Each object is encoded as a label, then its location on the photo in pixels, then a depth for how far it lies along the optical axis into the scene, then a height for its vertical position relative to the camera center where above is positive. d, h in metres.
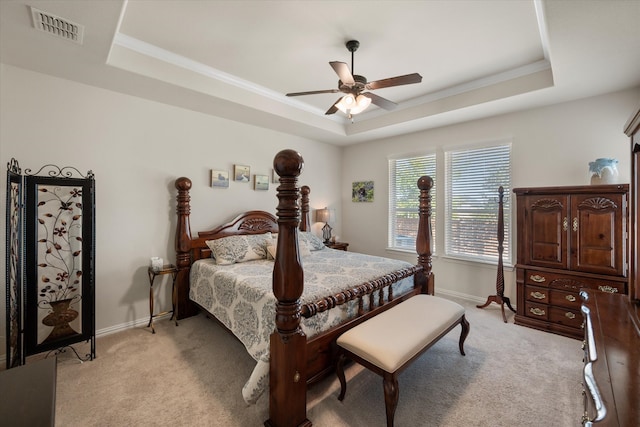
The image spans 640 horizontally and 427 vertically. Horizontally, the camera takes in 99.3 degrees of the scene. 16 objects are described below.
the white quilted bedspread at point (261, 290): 1.85 -0.68
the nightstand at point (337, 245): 4.59 -0.57
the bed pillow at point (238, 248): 3.15 -0.44
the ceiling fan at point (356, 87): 2.11 +1.04
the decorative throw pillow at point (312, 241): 3.91 -0.43
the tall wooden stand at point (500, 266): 3.40 -0.69
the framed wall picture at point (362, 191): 5.11 +0.39
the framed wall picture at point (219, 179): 3.67 +0.46
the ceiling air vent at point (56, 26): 1.81 +1.31
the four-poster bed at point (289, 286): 1.58 -0.63
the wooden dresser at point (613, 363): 0.73 -0.53
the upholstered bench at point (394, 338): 1.63 -0.85
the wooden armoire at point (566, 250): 2.60 -0.40
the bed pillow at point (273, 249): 3.37 -0.48
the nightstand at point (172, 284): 2.97 -0.83
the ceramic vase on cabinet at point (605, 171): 2.68 +0.40
